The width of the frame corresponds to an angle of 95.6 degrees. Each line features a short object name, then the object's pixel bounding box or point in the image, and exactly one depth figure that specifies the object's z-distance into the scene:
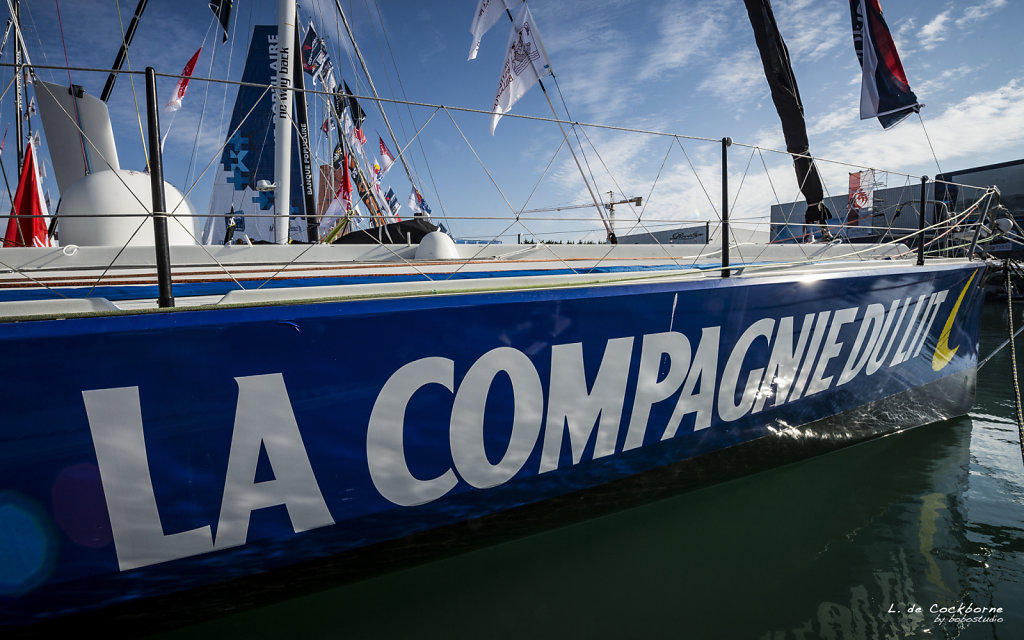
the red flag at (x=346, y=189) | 6.86
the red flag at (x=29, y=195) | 4.65
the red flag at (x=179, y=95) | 5.79
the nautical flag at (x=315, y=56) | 8.00
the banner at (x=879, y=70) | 5.05
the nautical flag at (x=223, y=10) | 6.04
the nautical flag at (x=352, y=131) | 8.98
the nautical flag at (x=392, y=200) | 13.43
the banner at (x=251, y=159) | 11.27
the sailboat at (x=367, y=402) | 1.34
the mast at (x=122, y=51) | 4.91
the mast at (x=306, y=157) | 6.27
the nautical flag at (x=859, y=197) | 9.76
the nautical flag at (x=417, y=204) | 13.41
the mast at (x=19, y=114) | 8.37
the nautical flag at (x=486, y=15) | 4.34
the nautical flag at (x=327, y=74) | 8.14
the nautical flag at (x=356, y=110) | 10.12
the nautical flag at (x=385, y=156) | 11.58
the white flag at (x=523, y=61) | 4.08
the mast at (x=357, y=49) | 6.54
